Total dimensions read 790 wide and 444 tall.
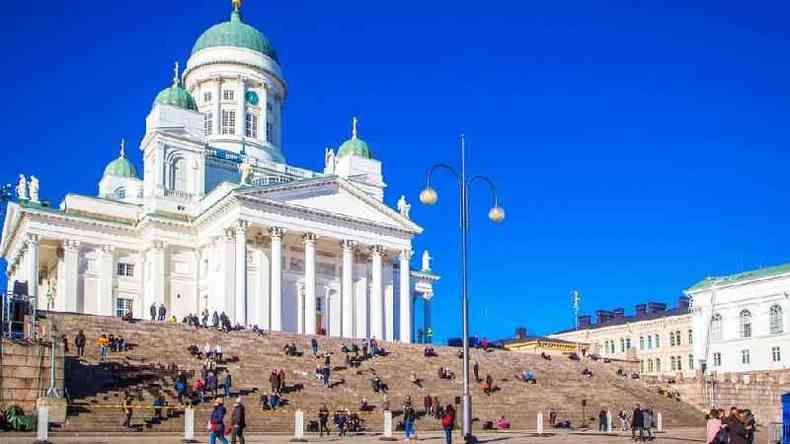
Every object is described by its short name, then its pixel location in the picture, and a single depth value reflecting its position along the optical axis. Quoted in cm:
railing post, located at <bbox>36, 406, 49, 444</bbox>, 2828
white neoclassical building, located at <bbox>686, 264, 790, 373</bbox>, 8144
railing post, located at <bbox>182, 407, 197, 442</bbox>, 3200
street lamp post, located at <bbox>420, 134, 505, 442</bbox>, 2923
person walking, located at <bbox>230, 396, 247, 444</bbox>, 2570
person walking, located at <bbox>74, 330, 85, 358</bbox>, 4219
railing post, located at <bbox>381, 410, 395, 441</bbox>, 3606
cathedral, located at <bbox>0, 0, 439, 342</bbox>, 6488
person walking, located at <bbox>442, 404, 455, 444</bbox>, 3002
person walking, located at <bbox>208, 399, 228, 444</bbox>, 2480
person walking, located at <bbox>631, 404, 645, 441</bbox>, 3797
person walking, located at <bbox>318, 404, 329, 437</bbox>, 3719
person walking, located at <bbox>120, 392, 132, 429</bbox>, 3456
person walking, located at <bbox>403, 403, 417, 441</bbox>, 3662
